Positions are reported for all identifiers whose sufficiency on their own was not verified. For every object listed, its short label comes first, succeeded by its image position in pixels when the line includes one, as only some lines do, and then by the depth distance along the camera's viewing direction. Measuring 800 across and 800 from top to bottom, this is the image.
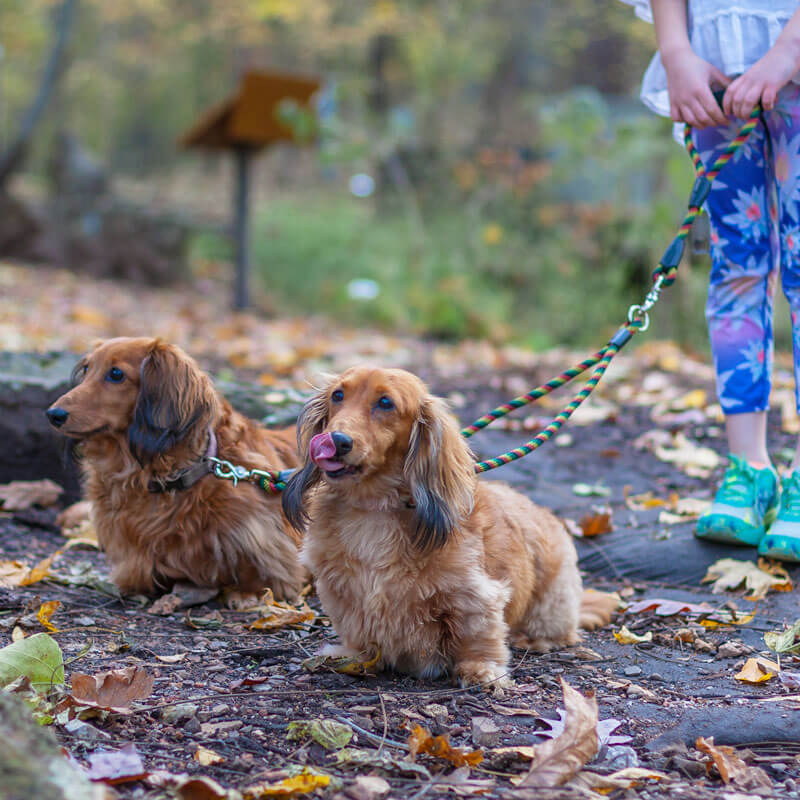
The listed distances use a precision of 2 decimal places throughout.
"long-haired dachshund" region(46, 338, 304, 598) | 3.51
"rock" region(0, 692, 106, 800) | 1.50
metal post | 11.75
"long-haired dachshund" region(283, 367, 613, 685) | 2.59
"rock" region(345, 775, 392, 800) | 1.96
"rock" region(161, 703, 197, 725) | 2.35
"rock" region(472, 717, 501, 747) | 2.27
